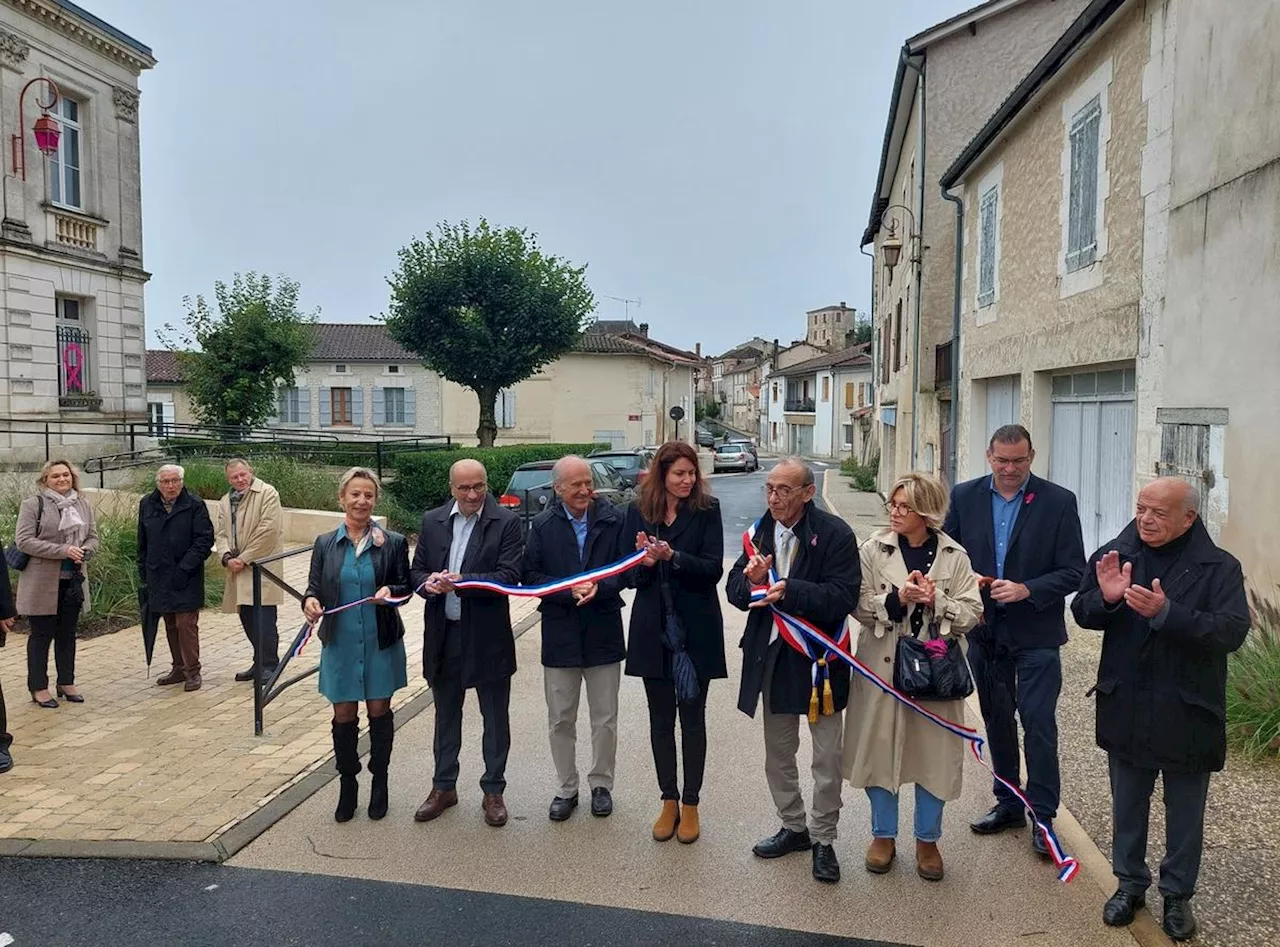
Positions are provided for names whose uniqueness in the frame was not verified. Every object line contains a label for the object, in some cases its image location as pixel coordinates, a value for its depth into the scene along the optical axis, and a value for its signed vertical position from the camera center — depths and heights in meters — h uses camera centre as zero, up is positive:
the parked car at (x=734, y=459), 39.94 -1.46
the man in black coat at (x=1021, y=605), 4.18 -0.79
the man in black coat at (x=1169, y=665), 3.33 -0.86
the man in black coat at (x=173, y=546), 6.83 -0.91
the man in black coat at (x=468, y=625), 4.65 -1.01
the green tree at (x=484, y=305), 24.94 +3.12
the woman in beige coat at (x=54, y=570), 6.33 -1.02
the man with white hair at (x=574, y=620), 4.60 -0.96
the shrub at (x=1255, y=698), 5.06 -1.50
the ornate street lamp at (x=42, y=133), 17.12 +5.19
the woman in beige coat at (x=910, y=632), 3.89 -0.93
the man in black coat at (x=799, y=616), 3.95 -0.90
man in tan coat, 7.02 -0.83
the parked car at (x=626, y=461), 17.62 -0.72
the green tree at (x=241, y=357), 24.95 +1.70
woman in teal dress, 4.59 -1.04
